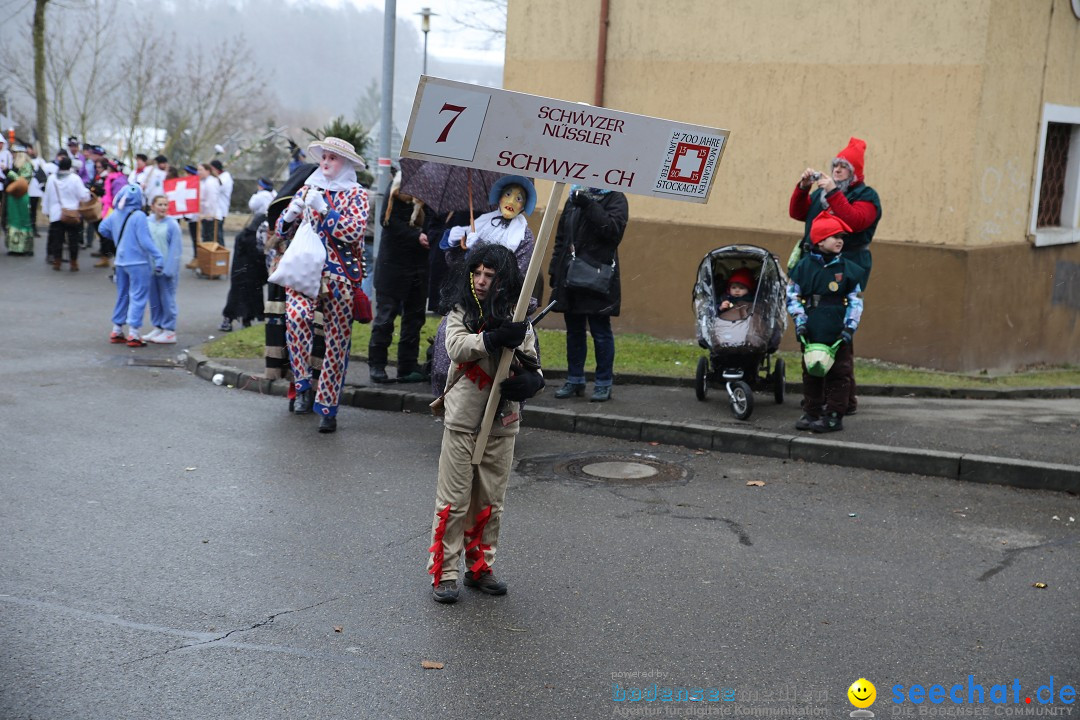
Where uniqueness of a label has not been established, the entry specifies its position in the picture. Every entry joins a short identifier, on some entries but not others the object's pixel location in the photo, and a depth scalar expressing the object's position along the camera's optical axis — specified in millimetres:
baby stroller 9672
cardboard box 21000
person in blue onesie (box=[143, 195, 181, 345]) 13641
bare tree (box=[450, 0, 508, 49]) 25705
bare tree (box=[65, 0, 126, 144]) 37781
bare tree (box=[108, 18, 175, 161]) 38844
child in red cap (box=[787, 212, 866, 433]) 9039
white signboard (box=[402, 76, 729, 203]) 5250
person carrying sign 5699
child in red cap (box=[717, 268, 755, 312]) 9891
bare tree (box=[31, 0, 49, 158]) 28938
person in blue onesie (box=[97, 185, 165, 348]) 13414
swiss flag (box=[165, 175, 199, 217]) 16172
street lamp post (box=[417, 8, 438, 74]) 32097
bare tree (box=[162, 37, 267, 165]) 38812
